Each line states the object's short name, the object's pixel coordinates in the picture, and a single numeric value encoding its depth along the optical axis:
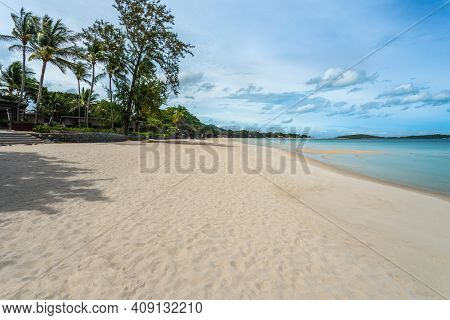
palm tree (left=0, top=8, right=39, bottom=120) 27.69
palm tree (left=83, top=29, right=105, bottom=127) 34.18
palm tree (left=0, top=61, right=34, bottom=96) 41.00
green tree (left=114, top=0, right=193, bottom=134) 28.25
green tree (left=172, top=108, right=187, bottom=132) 79.12
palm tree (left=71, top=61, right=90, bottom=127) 37.03
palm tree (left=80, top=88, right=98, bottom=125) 47.09
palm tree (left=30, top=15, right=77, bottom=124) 27.75
